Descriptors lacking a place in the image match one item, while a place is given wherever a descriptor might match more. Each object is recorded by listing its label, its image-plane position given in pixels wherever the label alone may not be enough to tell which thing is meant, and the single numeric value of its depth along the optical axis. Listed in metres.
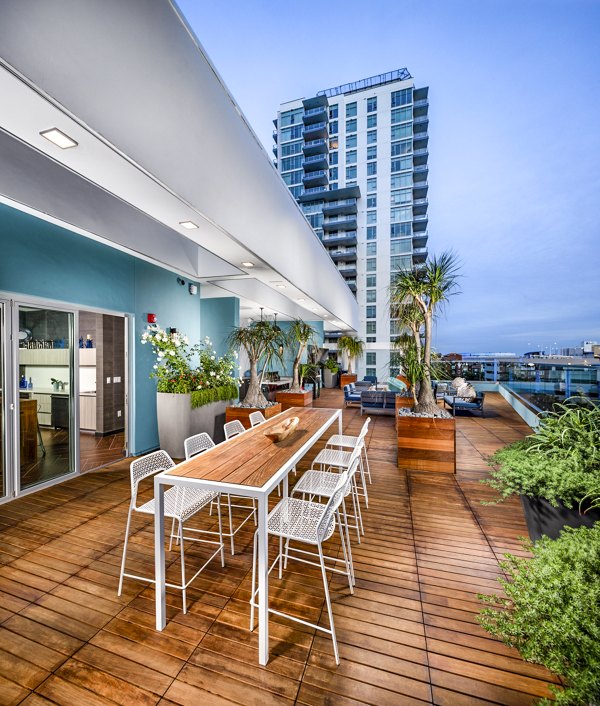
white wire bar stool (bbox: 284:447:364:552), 2.41
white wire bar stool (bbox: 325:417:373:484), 3.56
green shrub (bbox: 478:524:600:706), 0.97
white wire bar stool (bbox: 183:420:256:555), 2.73
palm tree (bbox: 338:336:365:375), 14.17
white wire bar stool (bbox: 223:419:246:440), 3.46
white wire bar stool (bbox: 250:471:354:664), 1.74
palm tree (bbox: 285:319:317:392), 7.24
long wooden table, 1.61
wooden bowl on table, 2.63
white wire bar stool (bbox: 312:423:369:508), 3.04
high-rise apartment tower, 25.62
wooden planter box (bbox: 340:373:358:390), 13.84
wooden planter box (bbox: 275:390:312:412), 7.38
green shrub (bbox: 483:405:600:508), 2.00
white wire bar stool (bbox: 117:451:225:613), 2.10
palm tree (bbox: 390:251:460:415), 4.54
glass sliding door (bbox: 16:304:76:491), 3.68
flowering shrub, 4.88
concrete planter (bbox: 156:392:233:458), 4.80
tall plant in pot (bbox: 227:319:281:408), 5.72
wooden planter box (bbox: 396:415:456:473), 4.25
